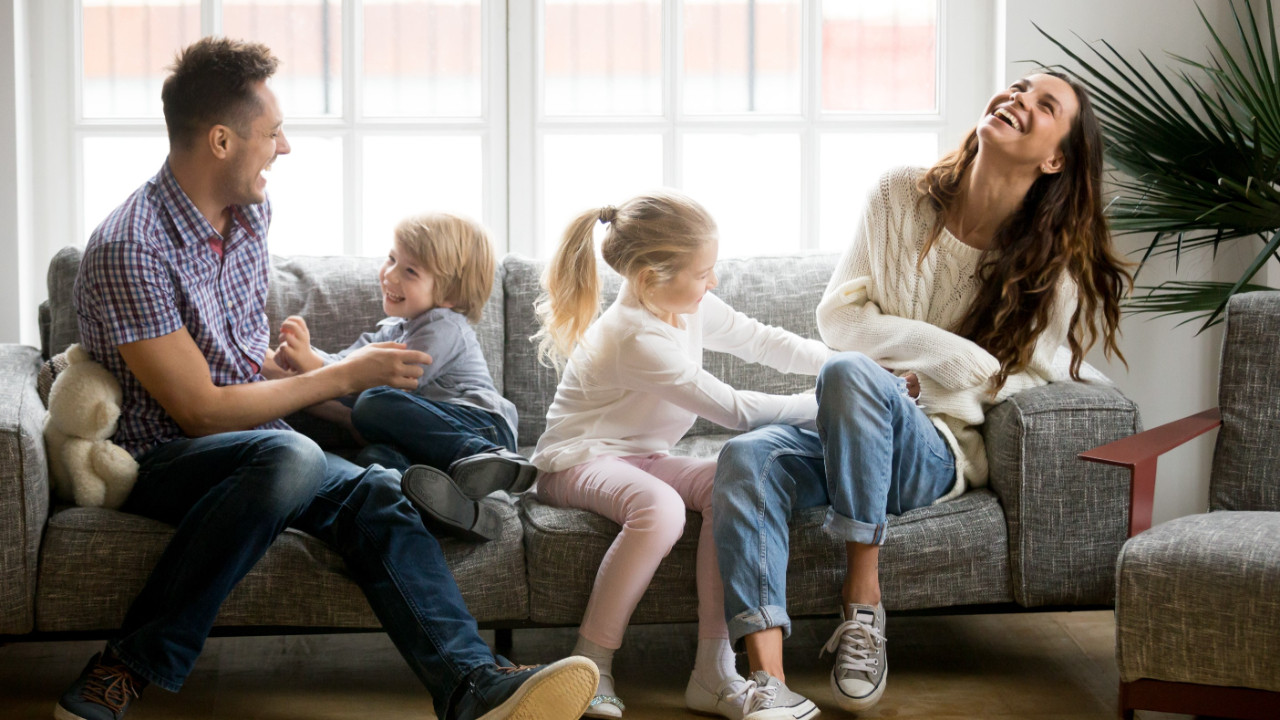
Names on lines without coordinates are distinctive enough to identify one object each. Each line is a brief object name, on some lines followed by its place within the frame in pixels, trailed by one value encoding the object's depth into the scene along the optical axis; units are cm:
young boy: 512
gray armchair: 475
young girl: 504
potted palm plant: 567
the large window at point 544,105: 625
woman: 501
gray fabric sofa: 498
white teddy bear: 501
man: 485
